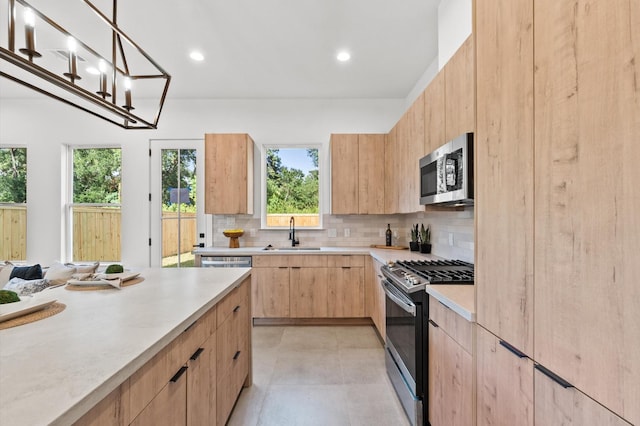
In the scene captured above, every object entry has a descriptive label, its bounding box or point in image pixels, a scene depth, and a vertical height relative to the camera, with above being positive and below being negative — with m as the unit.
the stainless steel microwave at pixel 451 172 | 1.73 +0.26
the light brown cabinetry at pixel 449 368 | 1.34 -0.75
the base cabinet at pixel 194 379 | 0.86 -0.64
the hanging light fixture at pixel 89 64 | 1.19 +1.42
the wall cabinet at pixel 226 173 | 3.88 +0.52
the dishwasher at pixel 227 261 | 3.69 -0.58
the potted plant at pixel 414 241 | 3.48 -0.32
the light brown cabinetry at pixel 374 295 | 3.01 -0.88
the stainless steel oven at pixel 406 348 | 1.78 -0.90
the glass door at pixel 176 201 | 4.26 +0.18
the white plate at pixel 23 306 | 1.16 -0.38
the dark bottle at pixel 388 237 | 4.05 -0.32
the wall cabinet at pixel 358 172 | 3.90 +0.54
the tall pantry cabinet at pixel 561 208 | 0.68 +0.01
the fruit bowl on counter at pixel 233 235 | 4.06 -0.28
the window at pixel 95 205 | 4.33 +0.13
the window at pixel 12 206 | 4.25 +0.12
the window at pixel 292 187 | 4.34 +0.38
